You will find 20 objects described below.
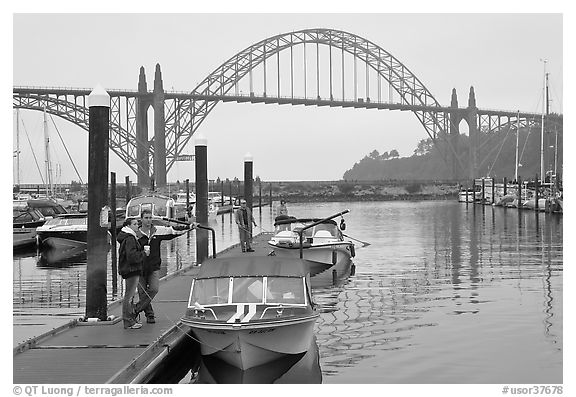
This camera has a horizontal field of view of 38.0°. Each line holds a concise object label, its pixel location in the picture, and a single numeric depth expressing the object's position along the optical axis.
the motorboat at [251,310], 12.28
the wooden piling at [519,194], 64.96
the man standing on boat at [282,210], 31.59
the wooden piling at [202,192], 23.80
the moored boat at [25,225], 36.25
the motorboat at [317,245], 24.30
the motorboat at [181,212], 47.67
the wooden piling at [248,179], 32.16
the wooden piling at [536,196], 58.03
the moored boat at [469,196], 91.56
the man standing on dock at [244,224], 25.46
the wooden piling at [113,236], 18.11
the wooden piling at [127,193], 42.36
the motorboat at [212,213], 62.94
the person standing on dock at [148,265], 13.86
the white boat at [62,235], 34.88
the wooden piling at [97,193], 14.70
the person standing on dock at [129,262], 13.51
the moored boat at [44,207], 49.13
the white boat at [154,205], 42.65
